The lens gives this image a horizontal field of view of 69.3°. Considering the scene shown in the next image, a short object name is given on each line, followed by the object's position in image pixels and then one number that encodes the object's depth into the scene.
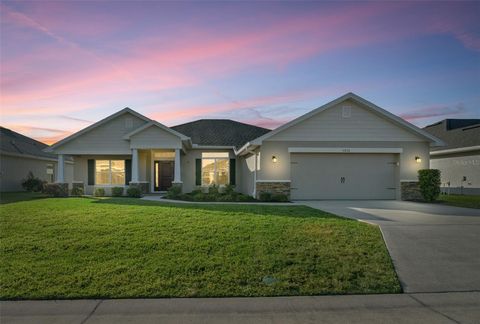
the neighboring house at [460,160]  20.86
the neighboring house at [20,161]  22.70
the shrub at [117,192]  19.28
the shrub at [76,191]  19.67
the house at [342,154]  15.98
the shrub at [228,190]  16.86
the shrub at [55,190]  18.92
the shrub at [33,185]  22.84
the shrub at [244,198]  15.04
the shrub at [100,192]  19.39
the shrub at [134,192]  17.80
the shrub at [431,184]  15.41
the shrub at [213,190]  16.61
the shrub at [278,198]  15.09
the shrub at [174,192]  16.67
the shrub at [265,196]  15.09
